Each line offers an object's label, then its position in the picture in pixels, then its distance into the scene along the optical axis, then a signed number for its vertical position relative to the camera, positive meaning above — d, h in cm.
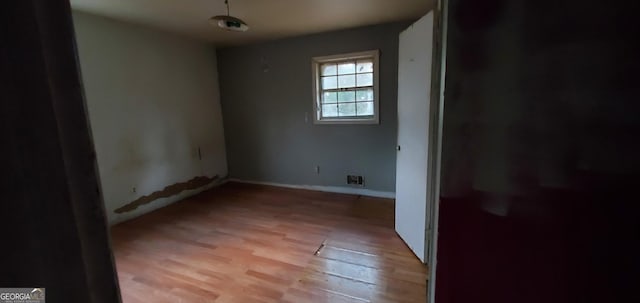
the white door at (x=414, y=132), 201 -19
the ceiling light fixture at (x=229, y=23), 224 +76
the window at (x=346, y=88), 355 +28
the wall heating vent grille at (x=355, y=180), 379 -97
